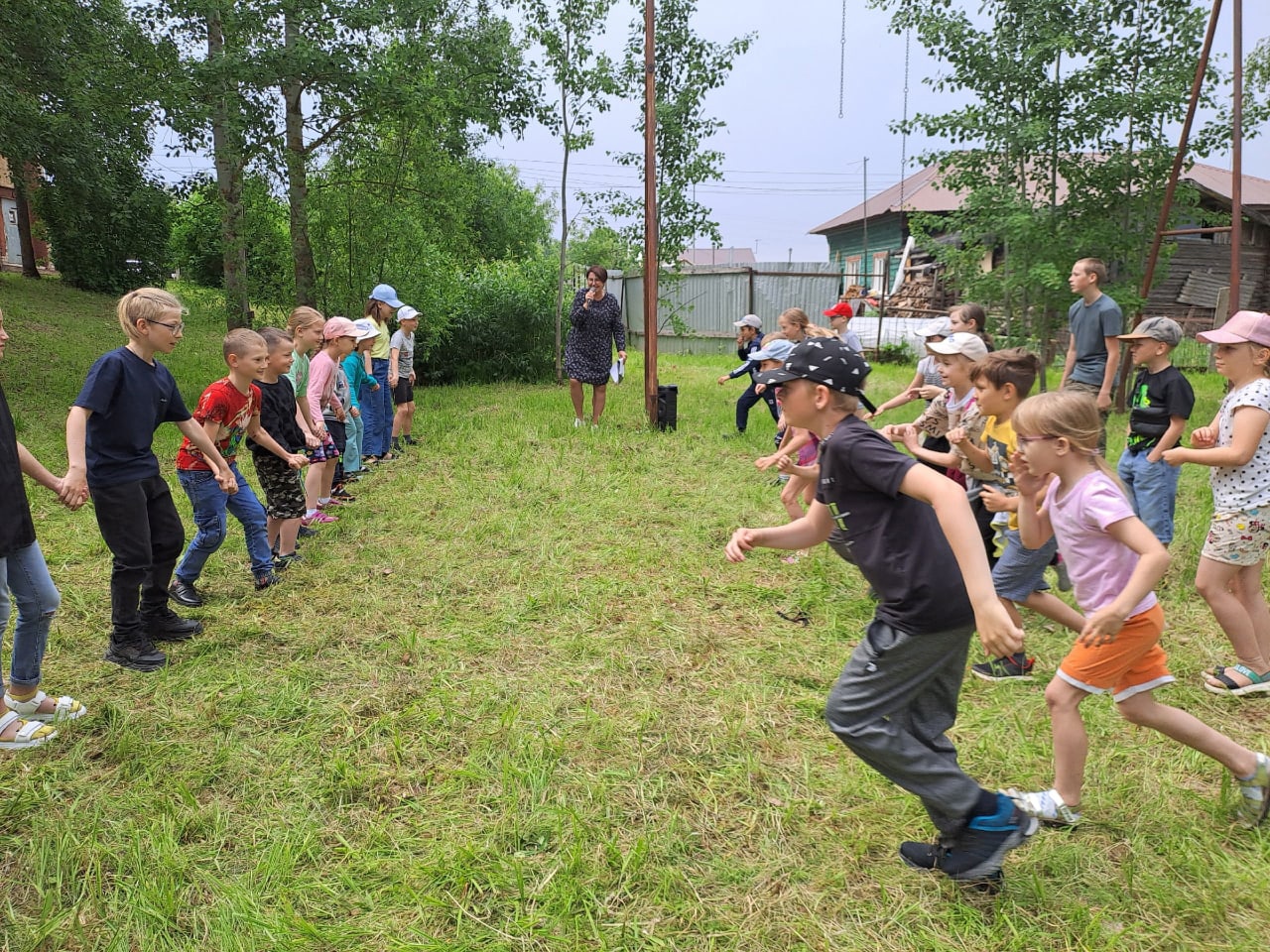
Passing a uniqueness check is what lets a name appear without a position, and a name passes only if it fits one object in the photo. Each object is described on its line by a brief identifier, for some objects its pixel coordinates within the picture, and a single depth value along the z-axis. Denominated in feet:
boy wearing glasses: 13.57
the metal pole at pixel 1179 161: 31.63
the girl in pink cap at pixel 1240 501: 12.28
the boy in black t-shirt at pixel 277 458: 18.33
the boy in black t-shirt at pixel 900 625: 7.95
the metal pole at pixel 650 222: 35.78
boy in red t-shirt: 16.16
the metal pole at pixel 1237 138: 29.07
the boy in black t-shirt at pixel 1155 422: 15.67
